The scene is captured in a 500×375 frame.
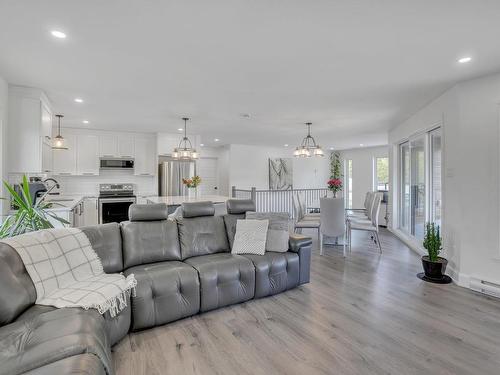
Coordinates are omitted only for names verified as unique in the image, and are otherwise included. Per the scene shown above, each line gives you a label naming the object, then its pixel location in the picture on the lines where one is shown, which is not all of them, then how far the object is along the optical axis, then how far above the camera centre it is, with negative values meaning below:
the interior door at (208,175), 9.47 +0.45
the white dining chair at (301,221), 5.34 -0.66
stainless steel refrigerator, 7.05 +0.33
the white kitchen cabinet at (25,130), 3.73 +0.80
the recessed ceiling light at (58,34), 2.31 +1.30
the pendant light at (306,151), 5.54 +0.75
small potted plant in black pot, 3.62 -0.99
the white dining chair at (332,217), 4.86 -0.51
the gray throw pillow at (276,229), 3.48 -0.53
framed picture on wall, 9.85 +0.52
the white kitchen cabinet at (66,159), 6.29 +0.66
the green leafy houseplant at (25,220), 2.54 -0.30
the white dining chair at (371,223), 5.02 -0.66
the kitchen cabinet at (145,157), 7.08 +0.81
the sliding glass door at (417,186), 5.15 +0.04
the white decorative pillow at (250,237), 3.38 -0.62
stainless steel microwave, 6.65 +0.60
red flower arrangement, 5.60 +0.06
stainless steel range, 6.50 -0.32
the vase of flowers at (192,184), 5.93 +0.09
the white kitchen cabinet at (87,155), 6.49 +0.78
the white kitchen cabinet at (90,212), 6.34 -0.55
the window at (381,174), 9.12 +0.48
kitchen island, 5.05 -0.24
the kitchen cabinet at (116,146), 6.72 +1.04
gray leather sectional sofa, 1.41 -0.81
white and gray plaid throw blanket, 2.01 -0.70
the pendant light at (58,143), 4.79 +0.78
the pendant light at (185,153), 5.28 +0.67
